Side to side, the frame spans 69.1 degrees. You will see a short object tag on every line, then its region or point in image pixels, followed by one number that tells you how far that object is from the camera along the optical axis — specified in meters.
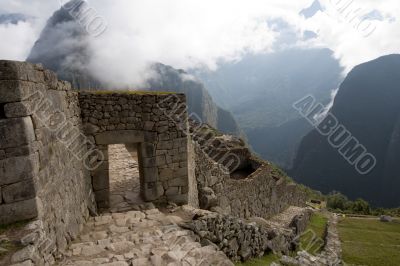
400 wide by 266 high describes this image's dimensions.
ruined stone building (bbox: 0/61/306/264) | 3.82
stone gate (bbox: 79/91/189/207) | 7.38
